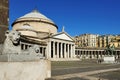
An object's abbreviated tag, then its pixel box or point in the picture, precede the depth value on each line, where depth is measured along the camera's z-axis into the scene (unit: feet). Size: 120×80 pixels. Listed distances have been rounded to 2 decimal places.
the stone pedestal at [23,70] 12.74
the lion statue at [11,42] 13.50
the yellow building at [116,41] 218.71
